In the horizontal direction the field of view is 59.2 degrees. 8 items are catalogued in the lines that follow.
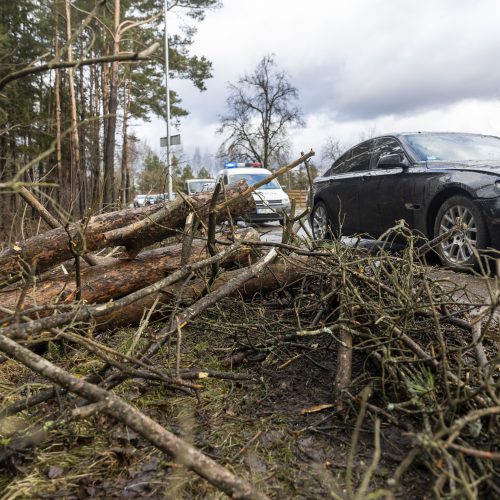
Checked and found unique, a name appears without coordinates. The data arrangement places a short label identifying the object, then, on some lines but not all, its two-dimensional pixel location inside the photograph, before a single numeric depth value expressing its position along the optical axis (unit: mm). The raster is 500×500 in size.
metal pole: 16438
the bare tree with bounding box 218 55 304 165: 36531
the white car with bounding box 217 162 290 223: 14342
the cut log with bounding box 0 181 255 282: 2939
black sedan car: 4402
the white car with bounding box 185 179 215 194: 17138
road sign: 11525
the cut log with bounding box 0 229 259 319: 2799
